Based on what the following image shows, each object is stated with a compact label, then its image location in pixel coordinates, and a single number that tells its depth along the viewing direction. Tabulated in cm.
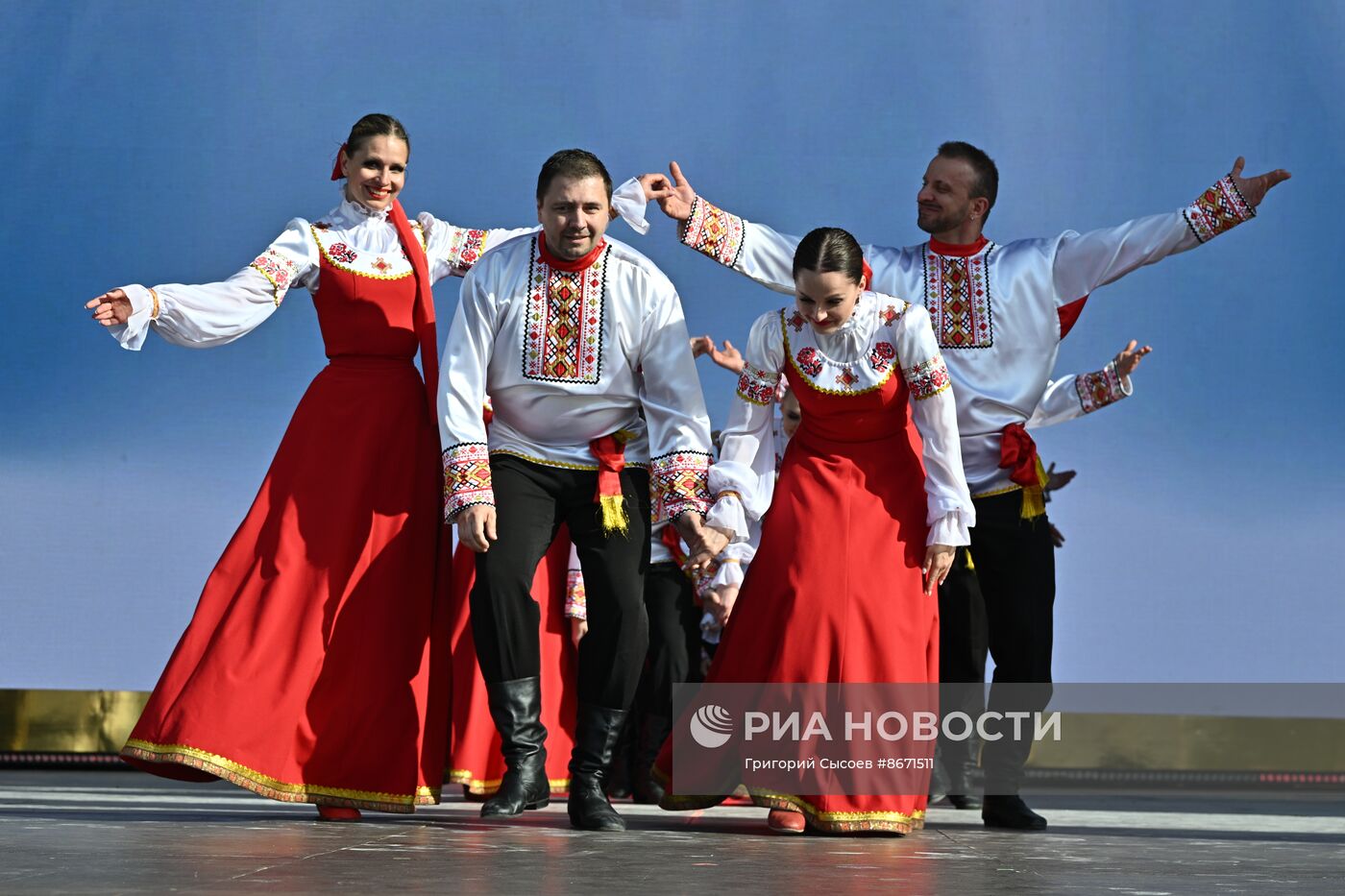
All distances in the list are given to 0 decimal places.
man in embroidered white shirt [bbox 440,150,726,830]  693
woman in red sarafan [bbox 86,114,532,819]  708
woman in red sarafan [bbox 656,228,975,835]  698
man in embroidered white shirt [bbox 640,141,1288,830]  792
